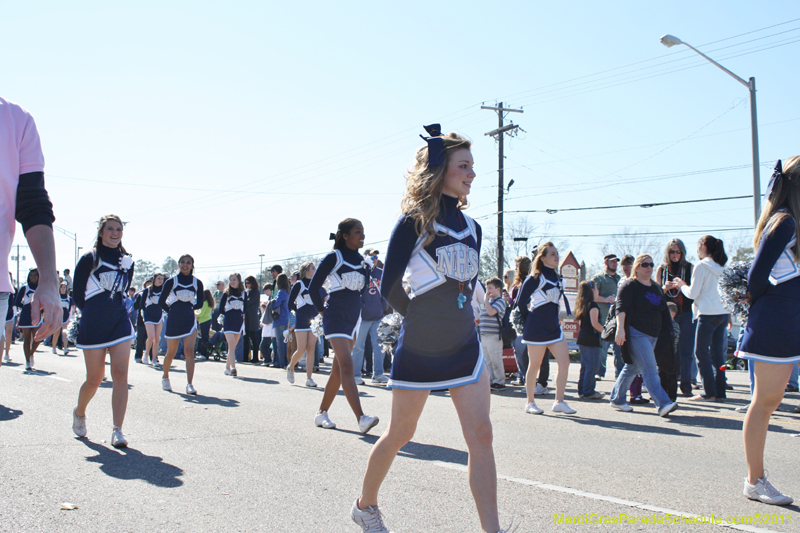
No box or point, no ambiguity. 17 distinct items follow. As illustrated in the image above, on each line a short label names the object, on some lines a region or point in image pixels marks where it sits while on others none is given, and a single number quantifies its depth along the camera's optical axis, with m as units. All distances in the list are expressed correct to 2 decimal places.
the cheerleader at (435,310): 2.99
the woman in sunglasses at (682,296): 9.71
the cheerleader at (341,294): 6.79
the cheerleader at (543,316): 8.06
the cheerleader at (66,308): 15.63
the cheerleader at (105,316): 5.78
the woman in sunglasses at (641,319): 7.67
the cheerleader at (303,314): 11.05
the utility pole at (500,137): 33.16
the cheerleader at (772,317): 4.01
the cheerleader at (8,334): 16.44
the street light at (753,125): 17.68
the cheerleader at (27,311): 12.96
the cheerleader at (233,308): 13.64
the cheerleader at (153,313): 14.16
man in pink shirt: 2.26
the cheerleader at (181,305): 9.71
